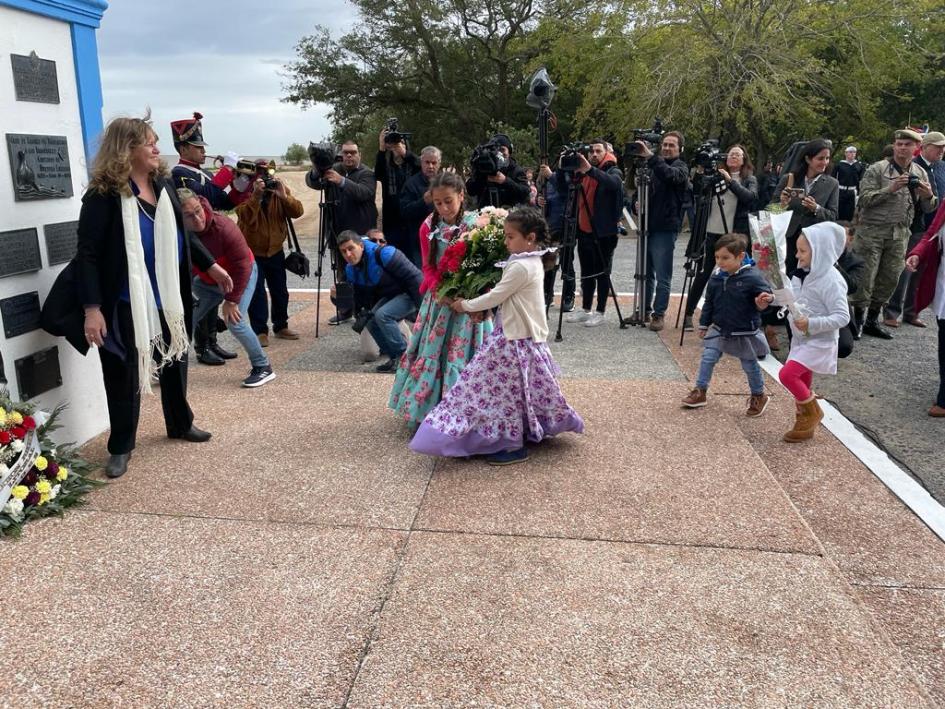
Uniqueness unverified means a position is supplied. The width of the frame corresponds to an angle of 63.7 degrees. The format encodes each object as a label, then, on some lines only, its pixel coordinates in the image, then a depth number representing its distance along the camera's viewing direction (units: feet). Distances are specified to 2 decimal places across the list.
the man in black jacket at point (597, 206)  24.04
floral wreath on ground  11.09
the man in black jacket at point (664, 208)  23.57
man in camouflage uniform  22.78
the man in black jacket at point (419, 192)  23.52
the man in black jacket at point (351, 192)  23.75
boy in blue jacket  16.07
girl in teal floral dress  14.55
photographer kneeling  18.80
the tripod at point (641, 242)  23.68
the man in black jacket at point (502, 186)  22.52
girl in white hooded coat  14.69
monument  12.42
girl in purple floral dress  13.16
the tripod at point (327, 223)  23.79
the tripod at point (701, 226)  22.61
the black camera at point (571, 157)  23.16
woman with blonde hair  12.19
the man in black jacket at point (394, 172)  24.67
